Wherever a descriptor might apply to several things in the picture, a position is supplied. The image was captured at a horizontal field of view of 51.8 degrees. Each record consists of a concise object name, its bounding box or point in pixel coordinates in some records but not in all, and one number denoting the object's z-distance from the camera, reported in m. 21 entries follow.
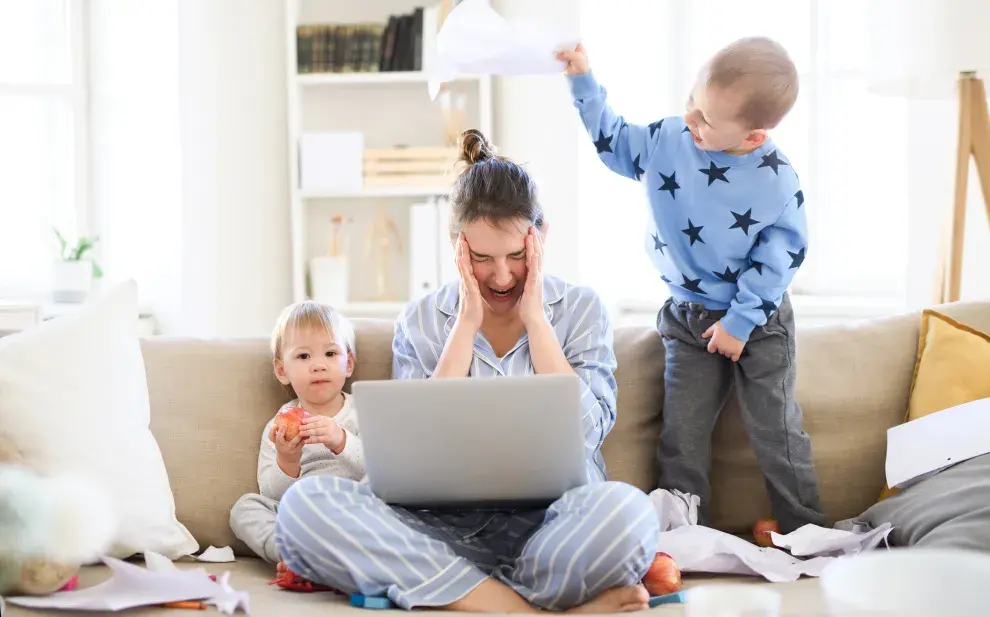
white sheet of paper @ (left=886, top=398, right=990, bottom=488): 1.70
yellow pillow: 1.80
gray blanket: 1.50
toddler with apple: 1.68
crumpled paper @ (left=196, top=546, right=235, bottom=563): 1.69
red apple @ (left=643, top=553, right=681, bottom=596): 1.52
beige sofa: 1.77
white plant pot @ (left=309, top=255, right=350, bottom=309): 3.79
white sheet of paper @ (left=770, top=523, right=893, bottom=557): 1.67
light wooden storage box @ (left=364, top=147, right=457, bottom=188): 3.75
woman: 1.41
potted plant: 3.60
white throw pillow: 1.50
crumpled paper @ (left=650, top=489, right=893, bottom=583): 1.62
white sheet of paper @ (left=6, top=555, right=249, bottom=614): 1.29
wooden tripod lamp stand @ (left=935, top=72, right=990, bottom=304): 2.47
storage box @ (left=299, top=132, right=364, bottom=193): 3.74
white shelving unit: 3.93
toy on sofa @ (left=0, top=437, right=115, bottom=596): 0.98
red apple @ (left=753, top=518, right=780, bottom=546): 1.81
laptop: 1.31
